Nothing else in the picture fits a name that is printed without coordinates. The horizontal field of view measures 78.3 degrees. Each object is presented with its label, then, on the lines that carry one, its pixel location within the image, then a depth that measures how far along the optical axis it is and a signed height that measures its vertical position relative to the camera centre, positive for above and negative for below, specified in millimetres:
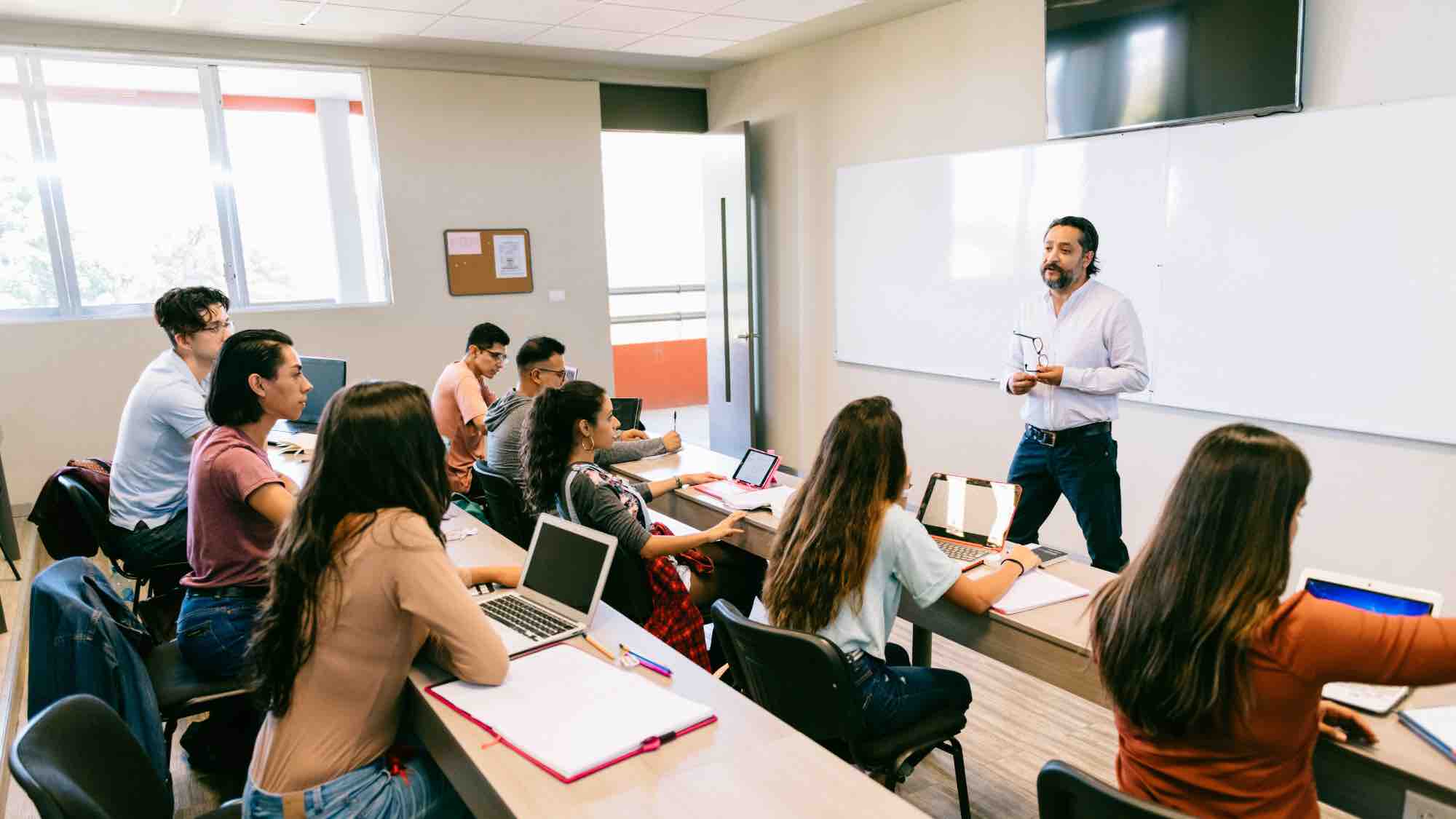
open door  6270 -174
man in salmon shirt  3836 -540
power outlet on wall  1295 -822
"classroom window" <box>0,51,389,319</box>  4969 +568
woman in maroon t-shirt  2064 -519
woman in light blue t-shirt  1866 -628
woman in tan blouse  1452 -557
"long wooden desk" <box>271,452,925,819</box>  1264 -754
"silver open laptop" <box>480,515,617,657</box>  1859 -702
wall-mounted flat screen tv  3346 +752
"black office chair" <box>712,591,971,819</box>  1698 -859
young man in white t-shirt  2857 -578
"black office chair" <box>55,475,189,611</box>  2836 -723
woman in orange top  1193 -547
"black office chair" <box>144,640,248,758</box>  2109 -966
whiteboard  3068 -24
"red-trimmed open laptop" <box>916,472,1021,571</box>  2321 -682
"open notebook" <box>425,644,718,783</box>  1391 -740
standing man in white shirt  3121 -490
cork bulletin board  5980 +66
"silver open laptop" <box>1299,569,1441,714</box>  1492 -616
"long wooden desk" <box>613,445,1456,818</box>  1348 -807
